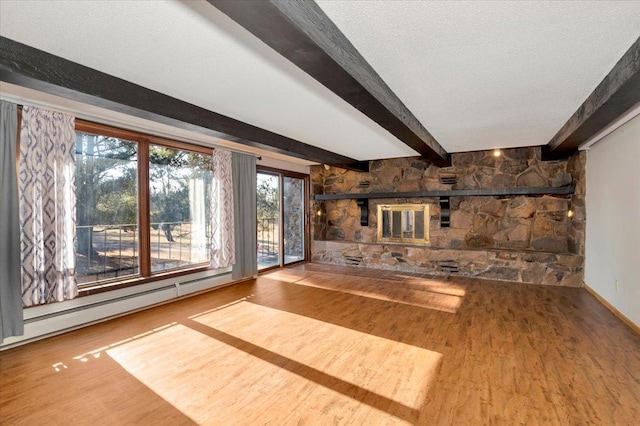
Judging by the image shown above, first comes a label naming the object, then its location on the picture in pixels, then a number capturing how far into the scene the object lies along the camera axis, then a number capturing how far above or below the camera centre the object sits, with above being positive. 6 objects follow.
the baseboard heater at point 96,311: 3.03 -1.14
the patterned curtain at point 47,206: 2.94 +0.06
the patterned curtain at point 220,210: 4.92 +0.01
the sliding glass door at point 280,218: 6.37 -0.17
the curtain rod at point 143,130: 3.14 +1.04
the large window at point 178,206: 4.31 +0.07
